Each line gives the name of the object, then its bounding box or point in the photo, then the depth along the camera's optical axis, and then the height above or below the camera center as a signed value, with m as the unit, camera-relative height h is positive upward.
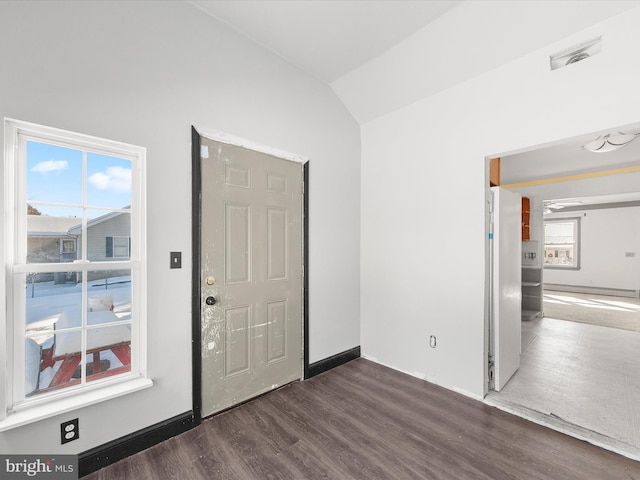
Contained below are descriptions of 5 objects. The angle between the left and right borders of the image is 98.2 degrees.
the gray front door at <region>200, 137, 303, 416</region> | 2.29 -0.30
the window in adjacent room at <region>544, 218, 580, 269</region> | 8.77 -0.11
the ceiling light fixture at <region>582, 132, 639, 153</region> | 3.37 +1.23
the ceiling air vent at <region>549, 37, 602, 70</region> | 2.00 +1.40
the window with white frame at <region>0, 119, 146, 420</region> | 1.57 -0.15
